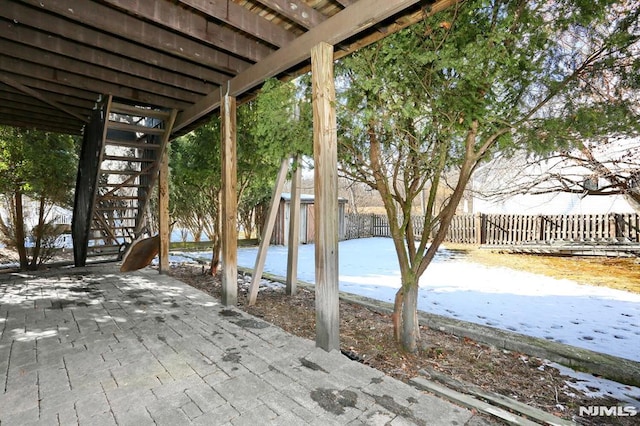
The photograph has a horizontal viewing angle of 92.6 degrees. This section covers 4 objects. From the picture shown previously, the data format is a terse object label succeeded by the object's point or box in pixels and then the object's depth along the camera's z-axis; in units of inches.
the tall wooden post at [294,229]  156.1
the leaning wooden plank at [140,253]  218.8
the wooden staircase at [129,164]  185.9
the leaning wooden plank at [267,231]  143.9
